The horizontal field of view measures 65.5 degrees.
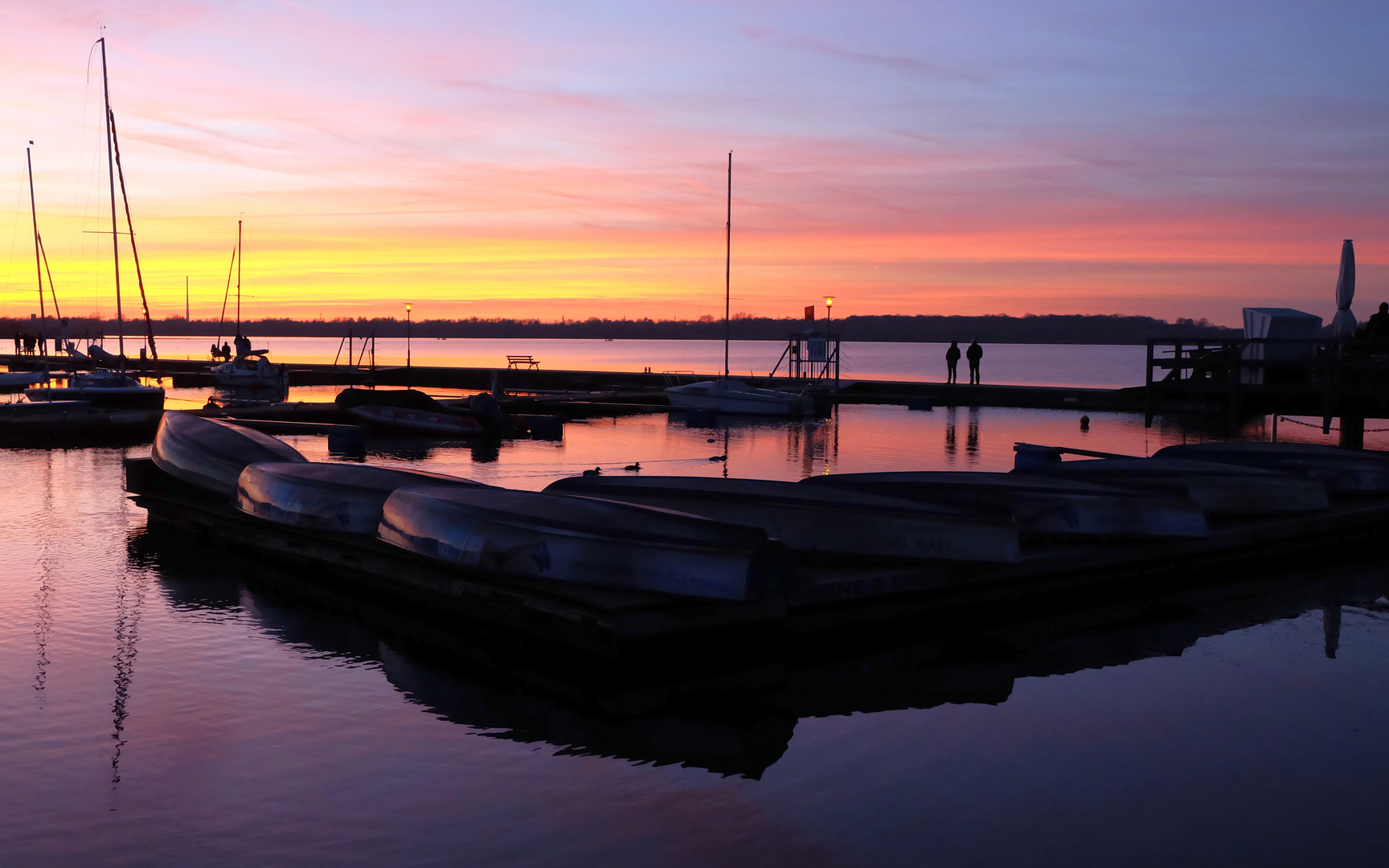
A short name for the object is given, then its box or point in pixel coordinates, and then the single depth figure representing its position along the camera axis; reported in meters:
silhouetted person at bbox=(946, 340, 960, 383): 45.16
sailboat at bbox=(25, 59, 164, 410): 30.94
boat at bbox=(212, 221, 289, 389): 48.44
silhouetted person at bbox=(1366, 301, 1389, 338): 22.45
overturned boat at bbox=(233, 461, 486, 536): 11.34
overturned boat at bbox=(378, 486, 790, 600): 8.41
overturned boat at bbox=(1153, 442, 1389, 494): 15.31
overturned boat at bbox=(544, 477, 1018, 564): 10.01
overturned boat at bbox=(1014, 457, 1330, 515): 13.39
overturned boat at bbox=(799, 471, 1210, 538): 11.45
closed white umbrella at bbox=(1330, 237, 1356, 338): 23.36
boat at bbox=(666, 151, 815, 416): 35.72
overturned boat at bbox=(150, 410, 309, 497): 14.02
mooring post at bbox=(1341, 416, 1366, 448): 23.64
